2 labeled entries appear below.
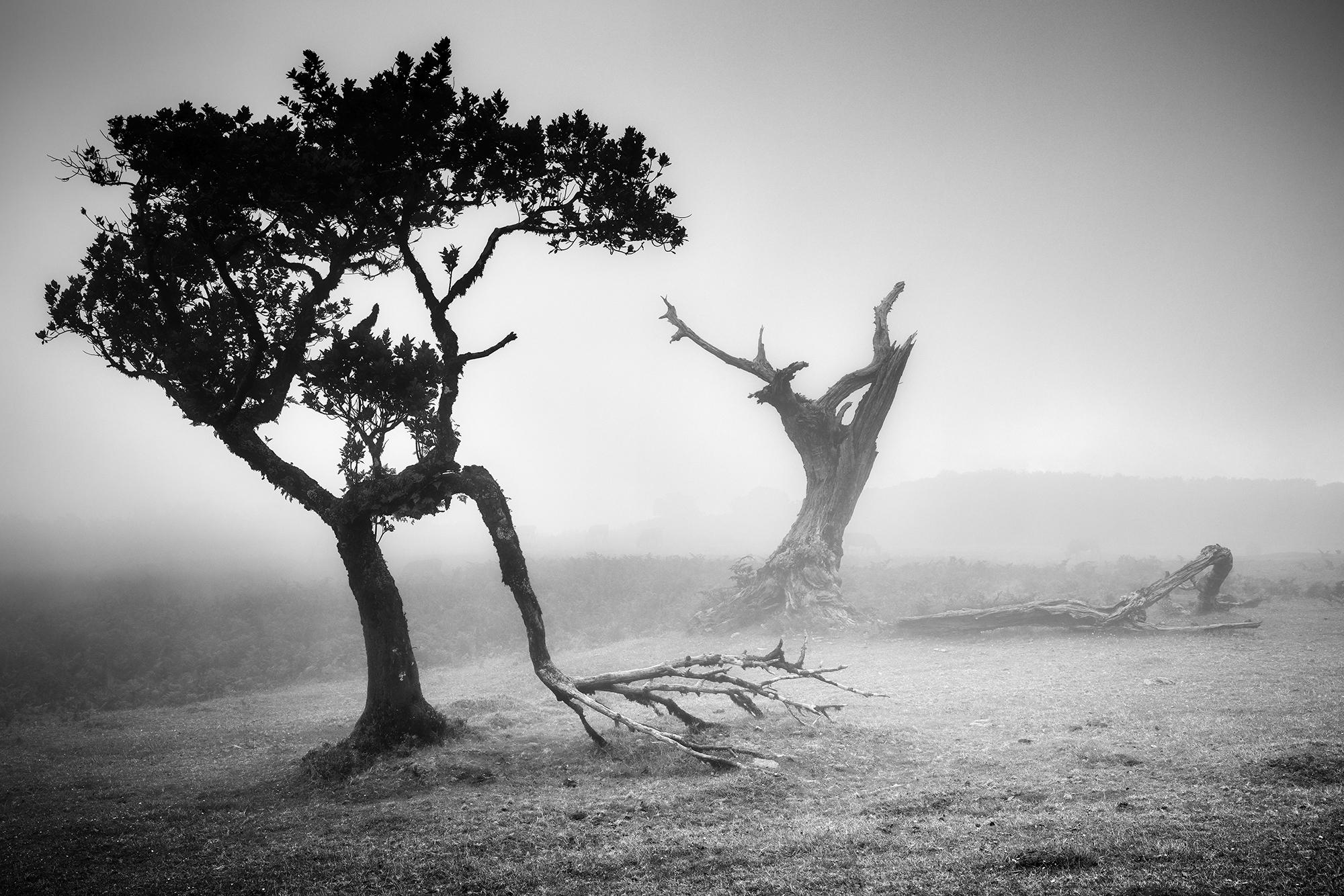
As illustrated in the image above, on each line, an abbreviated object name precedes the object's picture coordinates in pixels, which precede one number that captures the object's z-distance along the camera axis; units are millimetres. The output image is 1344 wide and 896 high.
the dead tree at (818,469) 24172
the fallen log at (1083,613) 19359
